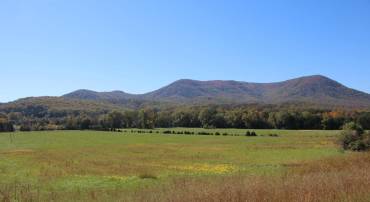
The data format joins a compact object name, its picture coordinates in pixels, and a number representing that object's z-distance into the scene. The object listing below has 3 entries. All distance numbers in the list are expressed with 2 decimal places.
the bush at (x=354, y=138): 64.12
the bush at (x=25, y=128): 174.12
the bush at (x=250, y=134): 123.22
